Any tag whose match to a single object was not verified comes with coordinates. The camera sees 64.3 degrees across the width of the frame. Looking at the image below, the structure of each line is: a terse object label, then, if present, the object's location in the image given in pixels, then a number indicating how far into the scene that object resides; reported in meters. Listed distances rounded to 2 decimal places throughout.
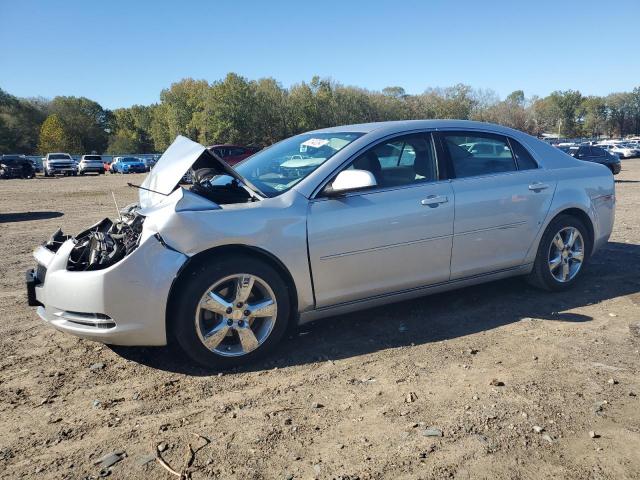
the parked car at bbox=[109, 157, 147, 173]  43.44
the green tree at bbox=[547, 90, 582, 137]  102.00
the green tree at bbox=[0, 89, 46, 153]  66.57
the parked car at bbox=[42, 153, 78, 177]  37.59
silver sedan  3.25
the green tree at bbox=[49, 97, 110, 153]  79.06
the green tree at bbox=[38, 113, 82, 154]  73.12
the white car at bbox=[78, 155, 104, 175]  39.66
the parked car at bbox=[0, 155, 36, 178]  32.84
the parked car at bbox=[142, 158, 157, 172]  46.40
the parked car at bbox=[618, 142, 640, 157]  50.00
